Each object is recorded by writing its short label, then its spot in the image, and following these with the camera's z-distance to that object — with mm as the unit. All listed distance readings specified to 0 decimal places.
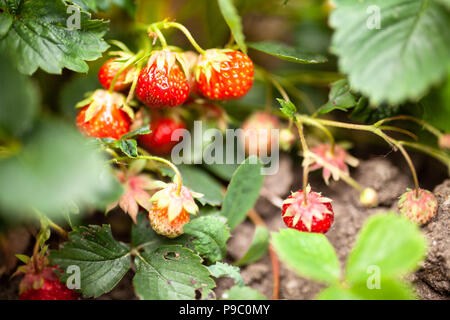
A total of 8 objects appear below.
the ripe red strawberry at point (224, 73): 303
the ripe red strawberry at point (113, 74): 309
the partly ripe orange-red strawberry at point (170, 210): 292
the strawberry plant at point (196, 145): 252
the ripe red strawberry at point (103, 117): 307
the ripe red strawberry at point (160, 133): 325
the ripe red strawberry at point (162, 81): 294
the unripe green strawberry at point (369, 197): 311
